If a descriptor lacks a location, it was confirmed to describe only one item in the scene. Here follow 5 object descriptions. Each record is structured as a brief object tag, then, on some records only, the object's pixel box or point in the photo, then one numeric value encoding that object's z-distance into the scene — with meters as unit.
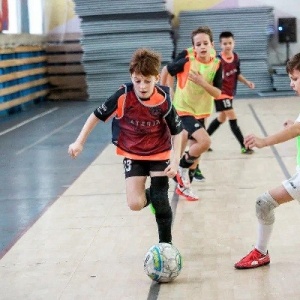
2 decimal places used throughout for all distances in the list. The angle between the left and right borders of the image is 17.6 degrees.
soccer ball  6.53
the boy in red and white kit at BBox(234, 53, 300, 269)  6.23
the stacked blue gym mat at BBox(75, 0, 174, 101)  25.48
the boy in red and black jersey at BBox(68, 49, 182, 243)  6.97
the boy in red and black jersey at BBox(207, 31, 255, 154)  13.85
